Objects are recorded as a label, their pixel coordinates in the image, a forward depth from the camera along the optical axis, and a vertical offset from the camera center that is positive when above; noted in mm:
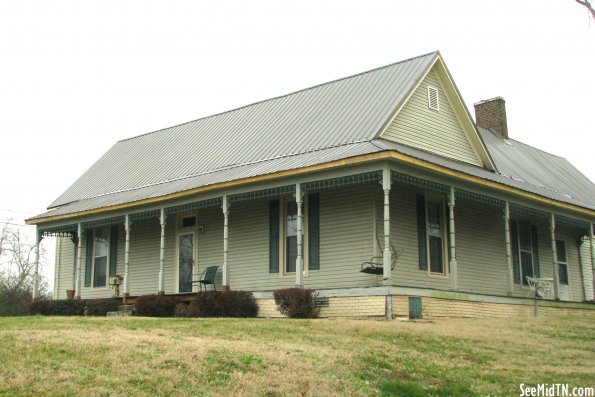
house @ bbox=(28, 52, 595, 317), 19516 +3514
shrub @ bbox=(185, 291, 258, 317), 19656 +744
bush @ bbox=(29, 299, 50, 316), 25141 +913
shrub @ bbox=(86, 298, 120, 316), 23405 +856
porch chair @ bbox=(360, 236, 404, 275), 18938 +1671
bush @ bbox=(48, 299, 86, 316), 24156 +864
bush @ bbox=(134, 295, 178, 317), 21547 +802
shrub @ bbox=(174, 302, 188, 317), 20844 +672
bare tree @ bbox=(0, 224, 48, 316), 53541 +4652
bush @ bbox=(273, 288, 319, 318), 18406 +735
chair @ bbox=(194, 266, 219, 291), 22906 +1681
